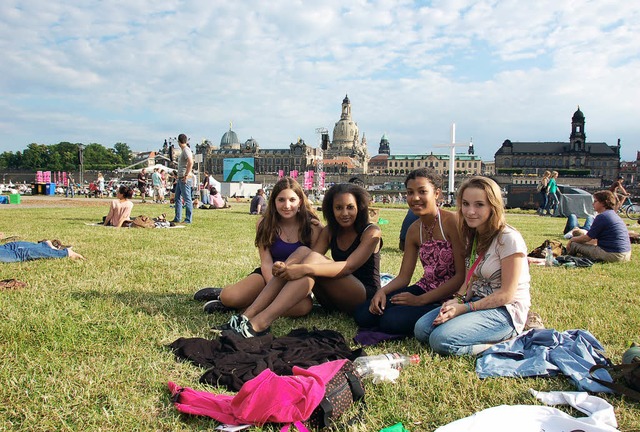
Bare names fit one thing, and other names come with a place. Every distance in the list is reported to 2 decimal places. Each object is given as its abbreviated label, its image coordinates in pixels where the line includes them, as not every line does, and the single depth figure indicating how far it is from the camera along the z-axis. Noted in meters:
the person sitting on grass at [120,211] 9.30
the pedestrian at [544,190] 17.62
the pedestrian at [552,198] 18.91
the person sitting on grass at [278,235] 3.70
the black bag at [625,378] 2.25
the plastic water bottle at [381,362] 2.46
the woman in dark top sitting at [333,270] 3.33
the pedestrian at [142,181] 22.27
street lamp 30.70
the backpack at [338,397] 1.99
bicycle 19.02
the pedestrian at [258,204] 15.20
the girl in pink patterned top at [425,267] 3.33
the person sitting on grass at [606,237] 6.52
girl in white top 2.86
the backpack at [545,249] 6.92
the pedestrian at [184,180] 10.12
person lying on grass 5.12
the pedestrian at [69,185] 27.60
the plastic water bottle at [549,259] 6.52
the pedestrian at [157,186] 21.20
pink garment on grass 1.94
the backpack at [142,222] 9.21
